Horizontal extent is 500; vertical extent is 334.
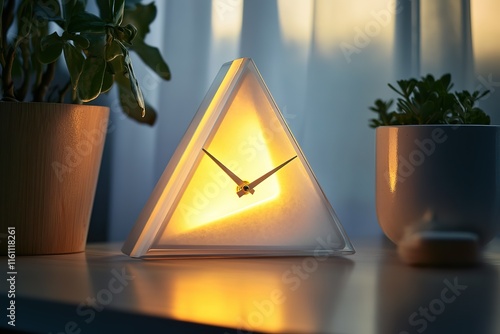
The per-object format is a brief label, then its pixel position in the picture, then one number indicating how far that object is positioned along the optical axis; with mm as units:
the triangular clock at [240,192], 801
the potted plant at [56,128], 812
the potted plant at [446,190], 761
